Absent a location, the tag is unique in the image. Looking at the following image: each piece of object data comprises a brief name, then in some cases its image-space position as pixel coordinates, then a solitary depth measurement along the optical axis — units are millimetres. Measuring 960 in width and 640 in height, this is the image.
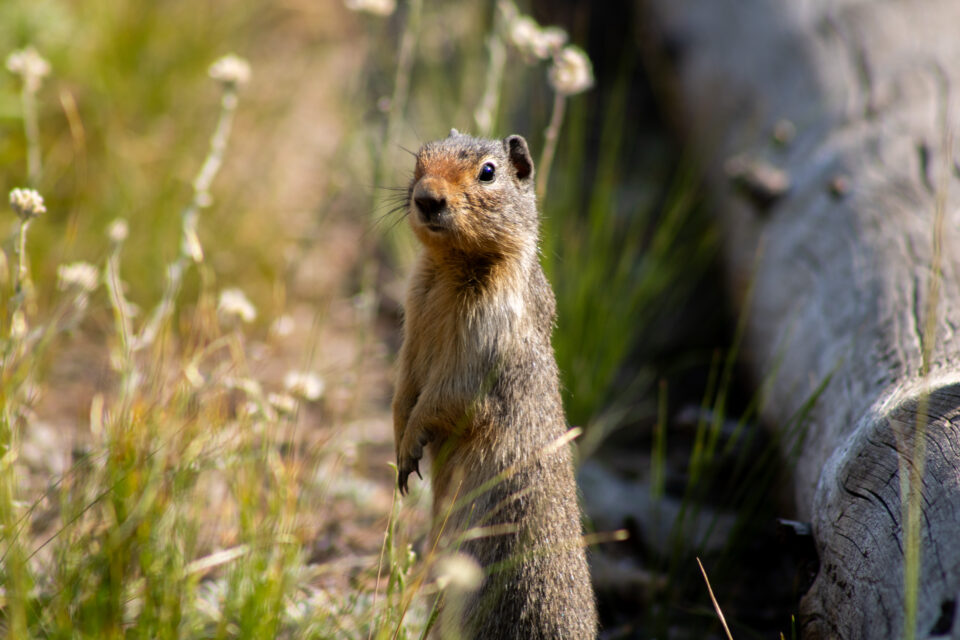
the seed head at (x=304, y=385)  6555
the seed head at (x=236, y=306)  6879
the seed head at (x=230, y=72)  6937
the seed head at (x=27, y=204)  5348
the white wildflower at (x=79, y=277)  6359
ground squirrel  5914
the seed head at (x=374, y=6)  7578
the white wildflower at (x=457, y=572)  3822
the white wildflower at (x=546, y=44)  7484
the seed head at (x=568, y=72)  7281
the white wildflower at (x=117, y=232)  6617
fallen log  5004
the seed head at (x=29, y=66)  6713
